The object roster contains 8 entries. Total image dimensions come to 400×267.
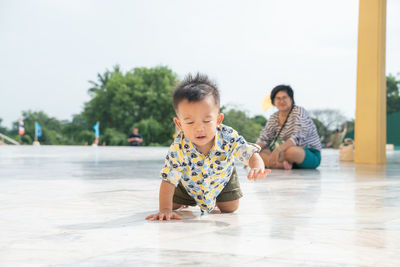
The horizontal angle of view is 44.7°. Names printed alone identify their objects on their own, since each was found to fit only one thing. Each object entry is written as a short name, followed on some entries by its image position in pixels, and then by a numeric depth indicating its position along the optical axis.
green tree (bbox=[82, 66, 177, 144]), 38.62
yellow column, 7.98
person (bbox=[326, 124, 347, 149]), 22.63
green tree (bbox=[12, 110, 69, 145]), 42.03
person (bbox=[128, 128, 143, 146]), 21.47
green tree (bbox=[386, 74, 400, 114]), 38.68
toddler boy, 2.20
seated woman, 6.13
